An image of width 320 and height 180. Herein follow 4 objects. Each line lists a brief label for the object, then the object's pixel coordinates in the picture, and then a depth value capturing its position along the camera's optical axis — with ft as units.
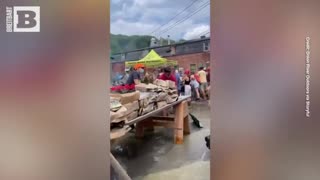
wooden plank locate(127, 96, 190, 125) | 6.24
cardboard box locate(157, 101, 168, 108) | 8.28
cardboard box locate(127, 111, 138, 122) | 5.84
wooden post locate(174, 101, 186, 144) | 9.14
